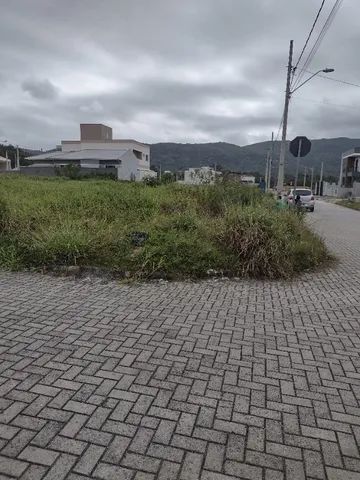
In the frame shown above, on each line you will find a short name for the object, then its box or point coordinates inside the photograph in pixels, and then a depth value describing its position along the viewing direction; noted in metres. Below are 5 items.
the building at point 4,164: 74.02
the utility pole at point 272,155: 40.20
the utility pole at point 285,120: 17.00
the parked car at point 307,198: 27.23
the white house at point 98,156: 59.84
